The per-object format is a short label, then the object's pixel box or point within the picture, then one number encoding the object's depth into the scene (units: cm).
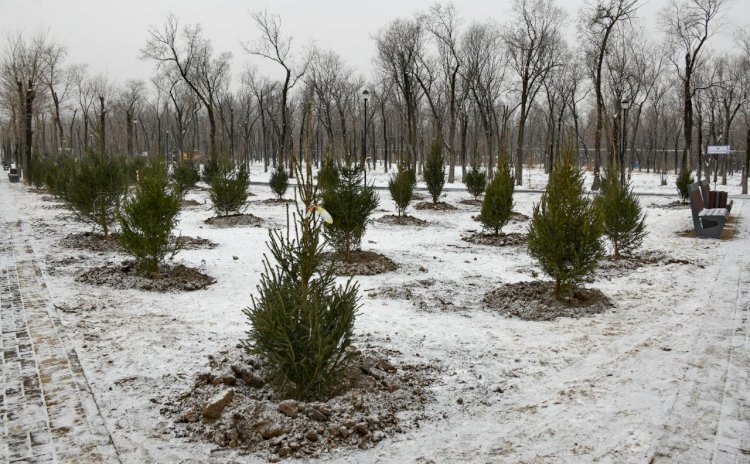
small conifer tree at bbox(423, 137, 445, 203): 1825
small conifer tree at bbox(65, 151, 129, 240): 1138
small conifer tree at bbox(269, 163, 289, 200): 2150
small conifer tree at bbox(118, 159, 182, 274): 818
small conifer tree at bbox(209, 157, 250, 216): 1549
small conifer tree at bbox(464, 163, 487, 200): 2084
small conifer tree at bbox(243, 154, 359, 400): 403
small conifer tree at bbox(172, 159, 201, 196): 2239
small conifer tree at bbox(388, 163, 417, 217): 1611
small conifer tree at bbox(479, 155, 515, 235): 1277
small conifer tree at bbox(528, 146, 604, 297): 691
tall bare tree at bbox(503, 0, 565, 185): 3112
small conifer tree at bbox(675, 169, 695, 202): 1950
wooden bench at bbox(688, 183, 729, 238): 1277
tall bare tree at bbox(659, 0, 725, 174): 2380
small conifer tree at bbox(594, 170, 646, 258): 1031
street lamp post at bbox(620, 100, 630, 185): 2430
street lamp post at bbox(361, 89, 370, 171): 2550
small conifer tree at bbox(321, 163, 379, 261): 961
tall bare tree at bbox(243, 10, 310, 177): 3294
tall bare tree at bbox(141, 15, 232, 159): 3378
